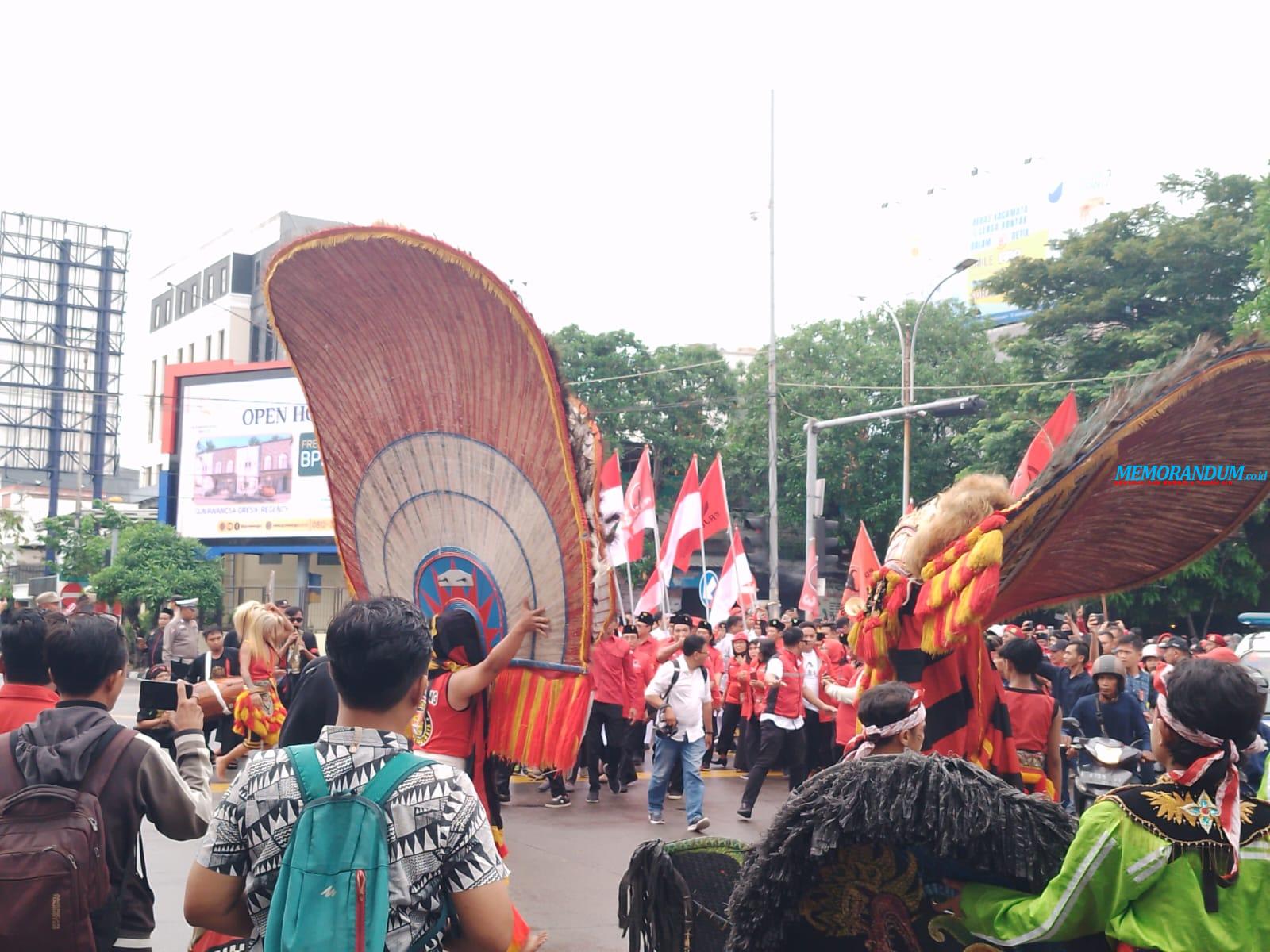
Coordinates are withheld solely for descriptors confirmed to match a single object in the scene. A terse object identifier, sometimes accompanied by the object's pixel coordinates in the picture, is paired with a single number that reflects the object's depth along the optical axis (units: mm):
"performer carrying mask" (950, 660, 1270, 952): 2543
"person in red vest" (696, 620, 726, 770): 14484
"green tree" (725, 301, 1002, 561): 34562
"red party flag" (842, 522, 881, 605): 13602
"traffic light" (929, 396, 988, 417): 17609
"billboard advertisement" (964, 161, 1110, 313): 81438
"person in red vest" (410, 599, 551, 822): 4555
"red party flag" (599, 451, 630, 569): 15939
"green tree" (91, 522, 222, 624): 29406
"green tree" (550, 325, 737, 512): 40000
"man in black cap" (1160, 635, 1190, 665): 11227
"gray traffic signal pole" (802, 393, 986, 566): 17516
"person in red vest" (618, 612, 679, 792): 12469
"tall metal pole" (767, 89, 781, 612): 22688
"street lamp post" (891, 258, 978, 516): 22891
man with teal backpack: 2238
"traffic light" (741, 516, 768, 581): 18578
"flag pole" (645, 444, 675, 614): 17609
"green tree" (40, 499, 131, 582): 35125
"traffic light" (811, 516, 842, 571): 18141
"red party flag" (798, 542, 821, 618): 18641
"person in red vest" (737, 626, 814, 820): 10500
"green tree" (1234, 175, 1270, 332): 21273
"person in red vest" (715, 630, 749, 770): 13312
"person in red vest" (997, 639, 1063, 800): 6645
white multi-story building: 47812
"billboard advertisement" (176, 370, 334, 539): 36344
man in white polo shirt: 9969
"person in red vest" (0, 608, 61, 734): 3857
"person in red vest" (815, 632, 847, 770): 12289
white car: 11523
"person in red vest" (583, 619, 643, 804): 11844
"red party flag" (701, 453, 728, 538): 18797
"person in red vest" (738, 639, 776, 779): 11906
